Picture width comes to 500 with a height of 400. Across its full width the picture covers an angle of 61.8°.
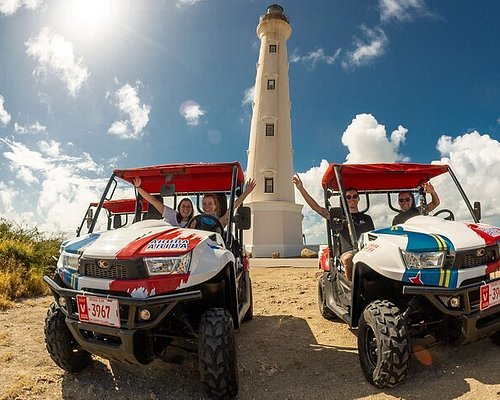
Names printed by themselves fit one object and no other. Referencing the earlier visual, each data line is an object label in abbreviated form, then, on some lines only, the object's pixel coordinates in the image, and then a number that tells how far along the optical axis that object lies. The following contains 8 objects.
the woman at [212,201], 5.55
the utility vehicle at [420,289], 3.45
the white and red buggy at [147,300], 3.27
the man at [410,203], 5.59
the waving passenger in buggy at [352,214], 5.42
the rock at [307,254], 23.95
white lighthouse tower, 25.06
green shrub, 8.62
